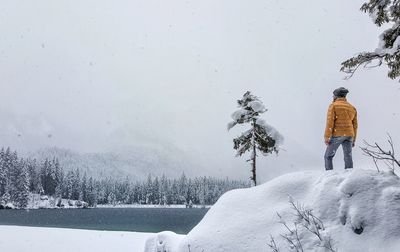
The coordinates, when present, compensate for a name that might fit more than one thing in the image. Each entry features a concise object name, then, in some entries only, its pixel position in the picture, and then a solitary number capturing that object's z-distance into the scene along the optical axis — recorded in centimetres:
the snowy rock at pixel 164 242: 573
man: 712
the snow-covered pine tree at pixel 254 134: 2192
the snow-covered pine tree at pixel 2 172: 9644
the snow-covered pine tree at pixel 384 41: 628
